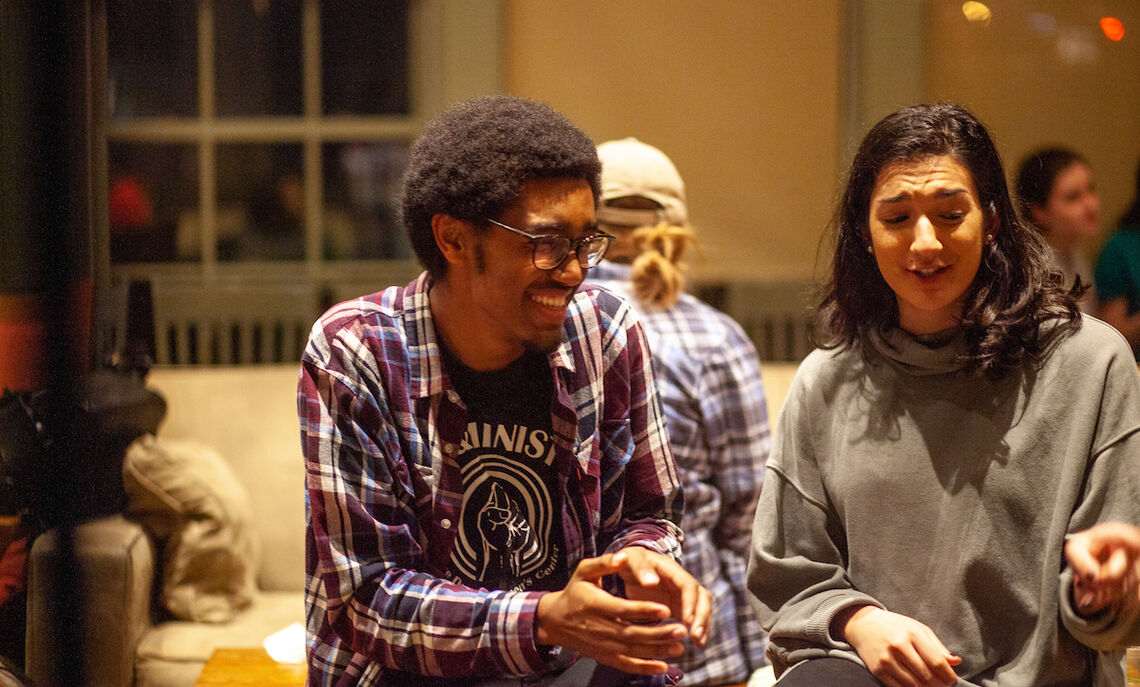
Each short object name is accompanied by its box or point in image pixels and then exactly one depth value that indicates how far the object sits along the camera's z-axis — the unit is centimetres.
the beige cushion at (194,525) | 258
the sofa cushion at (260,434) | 288
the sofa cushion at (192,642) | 248
